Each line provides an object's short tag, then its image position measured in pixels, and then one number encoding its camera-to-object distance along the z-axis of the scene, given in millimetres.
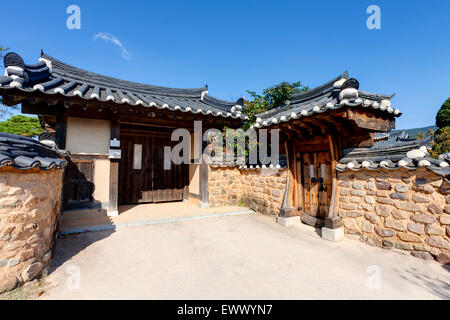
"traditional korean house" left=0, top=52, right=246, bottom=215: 4453
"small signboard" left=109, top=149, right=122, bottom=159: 5379
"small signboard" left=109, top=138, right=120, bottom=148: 5420
